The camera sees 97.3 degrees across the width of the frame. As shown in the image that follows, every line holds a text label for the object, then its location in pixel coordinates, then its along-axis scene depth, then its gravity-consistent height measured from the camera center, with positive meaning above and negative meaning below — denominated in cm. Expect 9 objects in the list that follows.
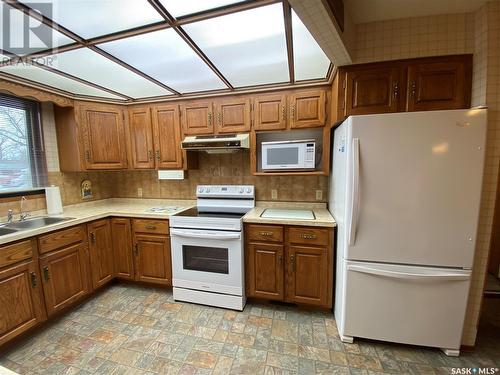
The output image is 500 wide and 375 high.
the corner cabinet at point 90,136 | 247 +38
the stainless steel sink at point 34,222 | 207 -53
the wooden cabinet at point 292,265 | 200 -93
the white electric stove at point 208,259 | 211 -92
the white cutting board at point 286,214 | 211 -48
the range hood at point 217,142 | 228 +26
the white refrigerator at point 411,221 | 145 -39
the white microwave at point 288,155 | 216 +12
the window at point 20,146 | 214 +24
